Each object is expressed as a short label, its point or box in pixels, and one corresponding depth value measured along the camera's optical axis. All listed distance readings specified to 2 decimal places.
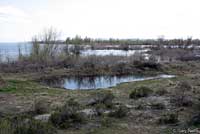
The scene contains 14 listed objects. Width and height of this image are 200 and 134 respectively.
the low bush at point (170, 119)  4.72
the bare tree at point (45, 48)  19.69
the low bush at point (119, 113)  5.19
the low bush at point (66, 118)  4.59
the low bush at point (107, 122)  4.62
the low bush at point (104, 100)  6.12
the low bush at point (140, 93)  7.53
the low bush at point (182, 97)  6.05
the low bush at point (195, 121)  4.42
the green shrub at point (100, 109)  5.34
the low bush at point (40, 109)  5.89
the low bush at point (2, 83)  10.02
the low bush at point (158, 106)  5.90
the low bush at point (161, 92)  7.77
